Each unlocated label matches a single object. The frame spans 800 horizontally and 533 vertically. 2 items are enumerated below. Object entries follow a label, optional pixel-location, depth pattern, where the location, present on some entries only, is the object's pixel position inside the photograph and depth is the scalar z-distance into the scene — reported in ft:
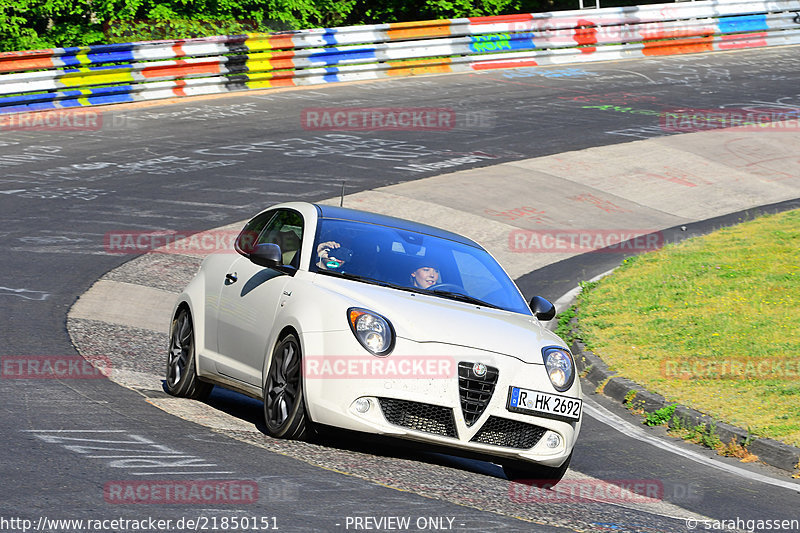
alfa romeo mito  46.83
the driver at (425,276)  53.62
